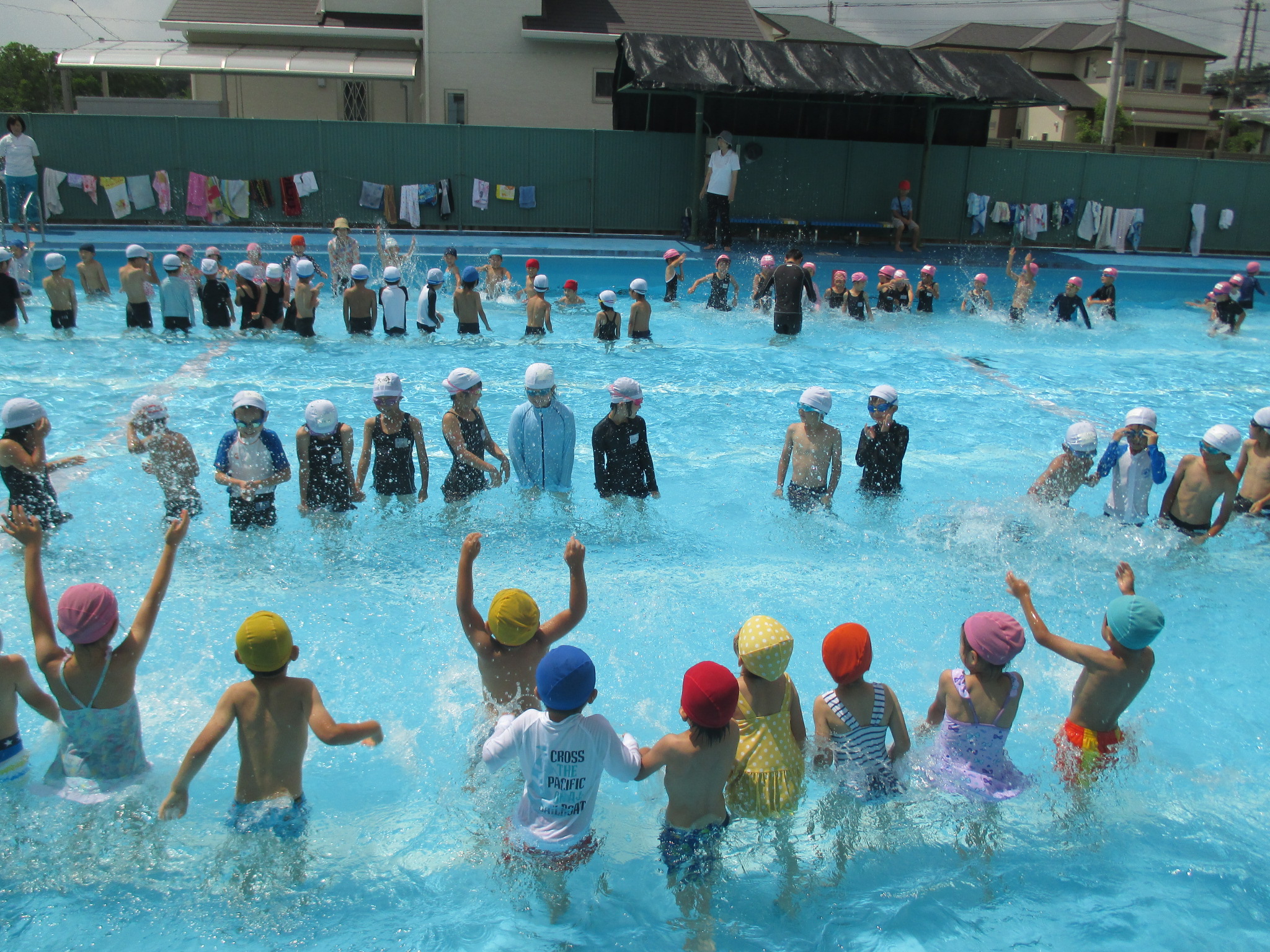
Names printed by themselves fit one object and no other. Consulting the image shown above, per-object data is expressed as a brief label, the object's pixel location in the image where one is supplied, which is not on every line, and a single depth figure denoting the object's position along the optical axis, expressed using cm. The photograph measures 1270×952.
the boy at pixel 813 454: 729
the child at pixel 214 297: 1277
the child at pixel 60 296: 1258
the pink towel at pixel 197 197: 2133
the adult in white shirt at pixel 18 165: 1848
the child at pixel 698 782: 334
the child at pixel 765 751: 372
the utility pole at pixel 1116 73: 3045
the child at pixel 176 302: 1281
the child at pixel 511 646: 402
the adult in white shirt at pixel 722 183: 2078
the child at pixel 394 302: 1292
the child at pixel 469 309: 1323
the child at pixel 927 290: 1641
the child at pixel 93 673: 364
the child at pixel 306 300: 1273
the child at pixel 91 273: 1420
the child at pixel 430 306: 1322
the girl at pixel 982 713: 385
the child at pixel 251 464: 650
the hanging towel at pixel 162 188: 2112
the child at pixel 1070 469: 709
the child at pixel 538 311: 1362
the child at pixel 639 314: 1343
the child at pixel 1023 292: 1672
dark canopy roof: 1983
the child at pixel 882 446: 737
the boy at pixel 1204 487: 694
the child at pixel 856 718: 375
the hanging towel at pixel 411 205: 2203
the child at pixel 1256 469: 728
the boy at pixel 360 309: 1319
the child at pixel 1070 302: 1580
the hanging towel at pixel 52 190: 2070
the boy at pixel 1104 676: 408
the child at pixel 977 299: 1686
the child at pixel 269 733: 349
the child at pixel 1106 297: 1683
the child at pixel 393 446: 696
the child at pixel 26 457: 627
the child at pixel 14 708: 379
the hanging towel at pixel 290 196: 2177
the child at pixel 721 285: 1568
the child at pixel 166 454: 662
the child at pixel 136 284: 1266
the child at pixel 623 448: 691
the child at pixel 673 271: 1628
